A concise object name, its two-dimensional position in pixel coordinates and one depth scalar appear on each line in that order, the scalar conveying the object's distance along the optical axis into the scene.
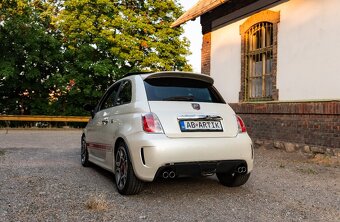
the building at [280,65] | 8.44
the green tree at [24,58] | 21.22
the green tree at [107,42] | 23.79
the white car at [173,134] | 4.46
